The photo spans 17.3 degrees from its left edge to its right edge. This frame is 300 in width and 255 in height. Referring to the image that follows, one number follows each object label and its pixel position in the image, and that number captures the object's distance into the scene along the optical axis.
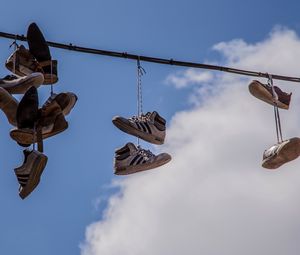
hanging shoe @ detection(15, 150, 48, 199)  5.61
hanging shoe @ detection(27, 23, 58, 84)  6.01
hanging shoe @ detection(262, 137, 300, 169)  6.39
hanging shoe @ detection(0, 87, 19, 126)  5.98
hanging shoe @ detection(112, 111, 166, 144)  6.24
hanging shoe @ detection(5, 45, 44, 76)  6.31
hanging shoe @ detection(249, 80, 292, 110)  6.65
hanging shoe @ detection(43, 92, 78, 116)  5.94
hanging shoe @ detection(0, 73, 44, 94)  5.93
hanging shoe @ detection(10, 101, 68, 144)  5.84
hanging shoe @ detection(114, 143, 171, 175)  6.32
